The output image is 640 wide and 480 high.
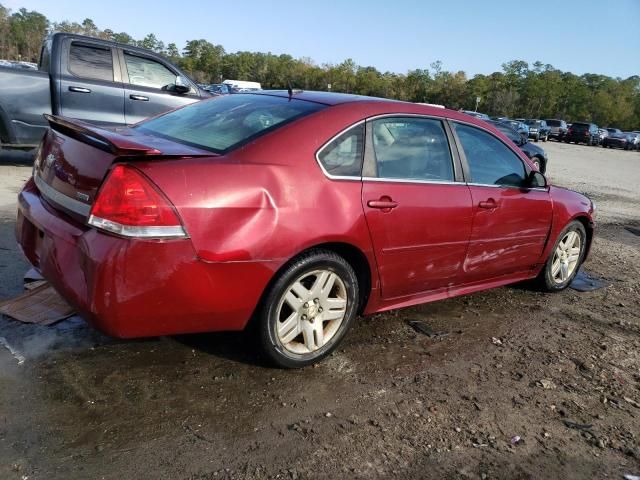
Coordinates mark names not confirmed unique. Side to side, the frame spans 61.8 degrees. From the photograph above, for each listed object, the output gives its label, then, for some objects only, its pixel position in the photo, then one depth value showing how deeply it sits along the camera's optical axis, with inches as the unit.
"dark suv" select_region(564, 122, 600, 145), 1637.6
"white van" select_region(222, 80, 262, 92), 1849.2
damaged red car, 97.7
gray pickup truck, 293.6
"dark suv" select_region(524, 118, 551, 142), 1547.7
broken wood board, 133.6
